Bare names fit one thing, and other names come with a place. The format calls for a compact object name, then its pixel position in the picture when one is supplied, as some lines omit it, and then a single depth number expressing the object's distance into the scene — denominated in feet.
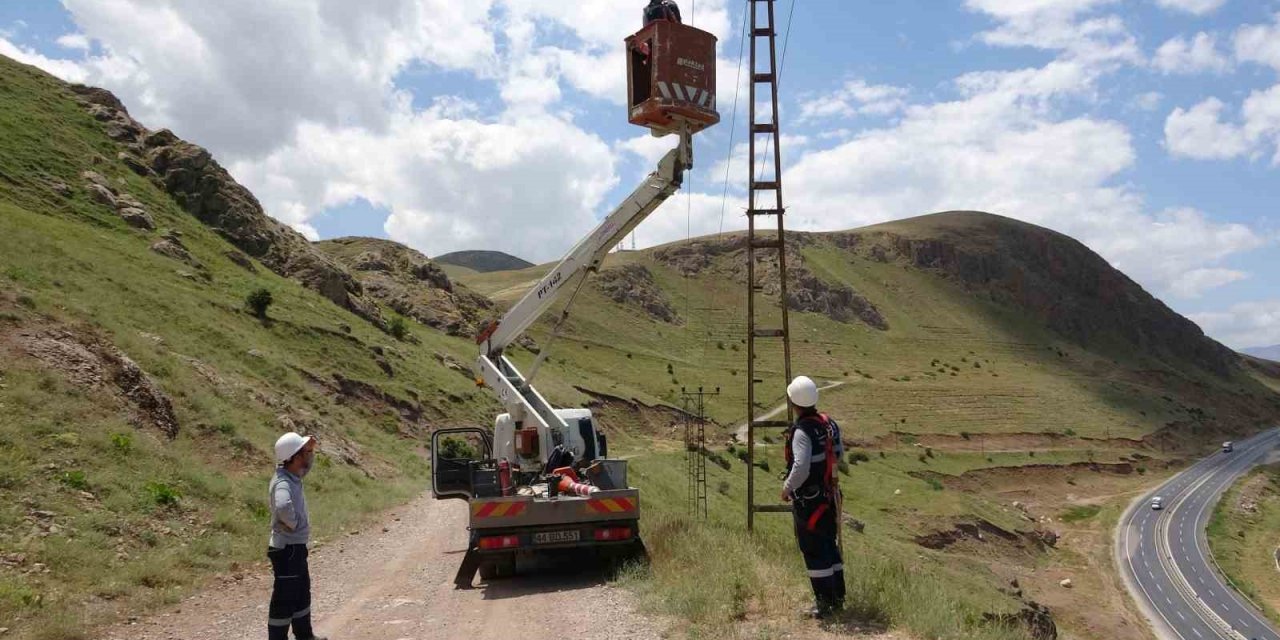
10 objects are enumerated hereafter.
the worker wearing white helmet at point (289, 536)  22.35
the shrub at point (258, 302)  115.65
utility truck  35.53
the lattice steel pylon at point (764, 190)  49.98
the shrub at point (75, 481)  37.73
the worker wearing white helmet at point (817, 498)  23.09
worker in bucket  42.60
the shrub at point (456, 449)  57.72
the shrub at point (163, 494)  41.16
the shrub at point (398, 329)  166.30
